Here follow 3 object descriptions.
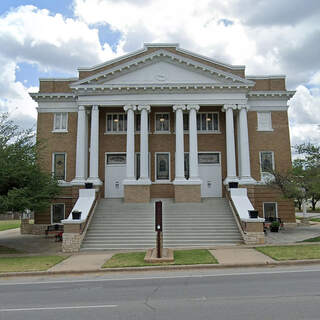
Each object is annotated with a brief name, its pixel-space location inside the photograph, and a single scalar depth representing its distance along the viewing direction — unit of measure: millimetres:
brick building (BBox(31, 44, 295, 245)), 21797
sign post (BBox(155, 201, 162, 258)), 12216
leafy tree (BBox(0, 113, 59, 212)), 15094
